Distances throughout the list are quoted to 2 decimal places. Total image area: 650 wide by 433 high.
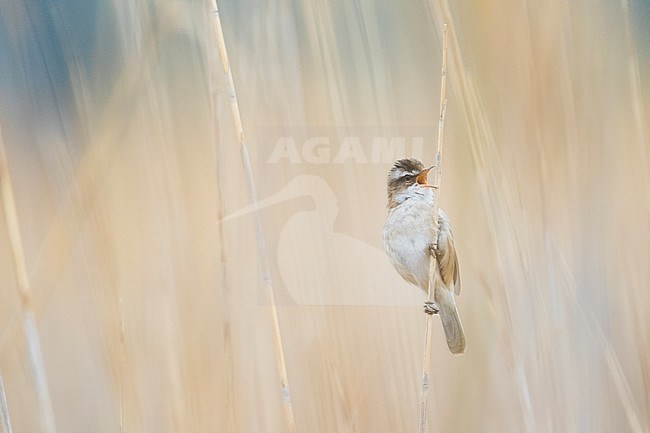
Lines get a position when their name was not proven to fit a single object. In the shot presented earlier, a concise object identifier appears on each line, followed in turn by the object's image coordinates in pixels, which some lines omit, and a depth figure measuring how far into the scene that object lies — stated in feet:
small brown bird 20.54
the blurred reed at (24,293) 20.47
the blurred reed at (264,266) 20.45
